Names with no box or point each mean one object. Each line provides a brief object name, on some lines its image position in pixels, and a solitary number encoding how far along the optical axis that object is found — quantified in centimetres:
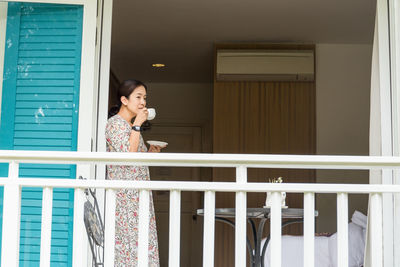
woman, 372
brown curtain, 684
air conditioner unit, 673
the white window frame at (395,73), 384
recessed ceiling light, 775
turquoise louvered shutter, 382
